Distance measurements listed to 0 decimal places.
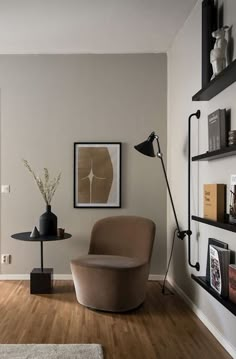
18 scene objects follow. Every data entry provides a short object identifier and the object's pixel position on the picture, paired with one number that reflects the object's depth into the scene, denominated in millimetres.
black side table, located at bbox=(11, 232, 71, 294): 4109
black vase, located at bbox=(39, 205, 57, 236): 4227
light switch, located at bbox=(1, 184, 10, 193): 4703
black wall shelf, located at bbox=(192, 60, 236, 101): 2356
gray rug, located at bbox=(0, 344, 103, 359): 2559
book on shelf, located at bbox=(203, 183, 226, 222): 2670
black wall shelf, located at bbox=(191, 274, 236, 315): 2302
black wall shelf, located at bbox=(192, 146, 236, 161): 2357
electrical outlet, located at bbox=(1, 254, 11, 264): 4699
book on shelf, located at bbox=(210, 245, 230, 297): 2523
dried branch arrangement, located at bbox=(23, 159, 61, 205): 4672
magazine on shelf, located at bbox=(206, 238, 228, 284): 2748
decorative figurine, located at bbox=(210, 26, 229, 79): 2684
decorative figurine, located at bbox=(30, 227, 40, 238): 4126
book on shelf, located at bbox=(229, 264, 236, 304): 2369
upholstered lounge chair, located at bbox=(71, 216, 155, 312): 3455
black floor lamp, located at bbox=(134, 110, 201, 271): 3419
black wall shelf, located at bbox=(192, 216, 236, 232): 2277
